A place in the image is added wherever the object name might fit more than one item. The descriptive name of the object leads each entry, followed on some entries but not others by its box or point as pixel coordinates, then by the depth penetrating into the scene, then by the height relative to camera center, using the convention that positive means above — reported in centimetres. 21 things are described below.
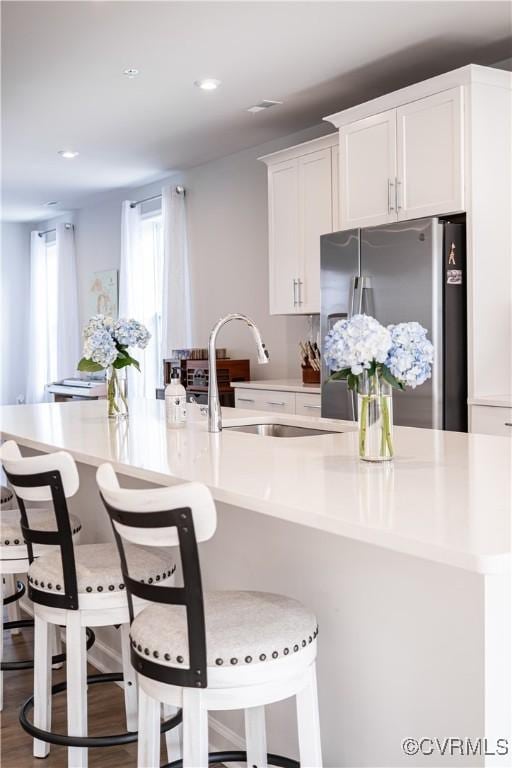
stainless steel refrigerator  385 +30
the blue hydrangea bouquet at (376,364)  196 -1
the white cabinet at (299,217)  493 +91
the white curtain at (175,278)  688 +72
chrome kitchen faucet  276 -10
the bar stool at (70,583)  208 -59
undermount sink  314 -27
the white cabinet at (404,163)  387 +101
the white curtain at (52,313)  905 +59
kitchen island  149 -48
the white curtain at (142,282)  764 +77
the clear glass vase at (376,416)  204 -14
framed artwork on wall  822 +73
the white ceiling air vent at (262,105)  488 +157
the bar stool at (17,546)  257 -58
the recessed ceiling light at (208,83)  443 +155
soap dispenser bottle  293 -16
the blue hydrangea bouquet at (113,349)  324 +6
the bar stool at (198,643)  156 -57
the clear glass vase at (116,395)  334 -13
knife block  517 -10
